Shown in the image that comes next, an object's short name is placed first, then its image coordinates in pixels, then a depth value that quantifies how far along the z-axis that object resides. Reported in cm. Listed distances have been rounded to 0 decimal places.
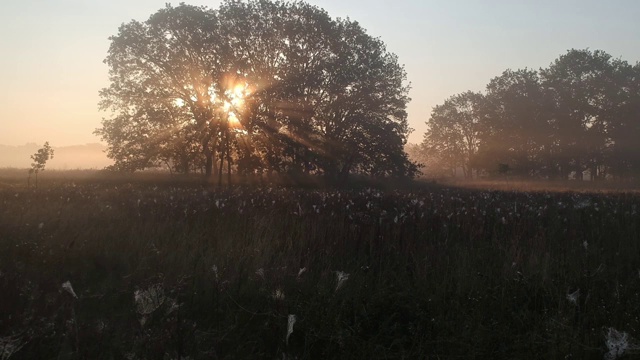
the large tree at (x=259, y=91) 3234
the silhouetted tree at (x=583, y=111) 5269
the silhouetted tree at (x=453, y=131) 6888
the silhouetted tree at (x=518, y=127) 5456
